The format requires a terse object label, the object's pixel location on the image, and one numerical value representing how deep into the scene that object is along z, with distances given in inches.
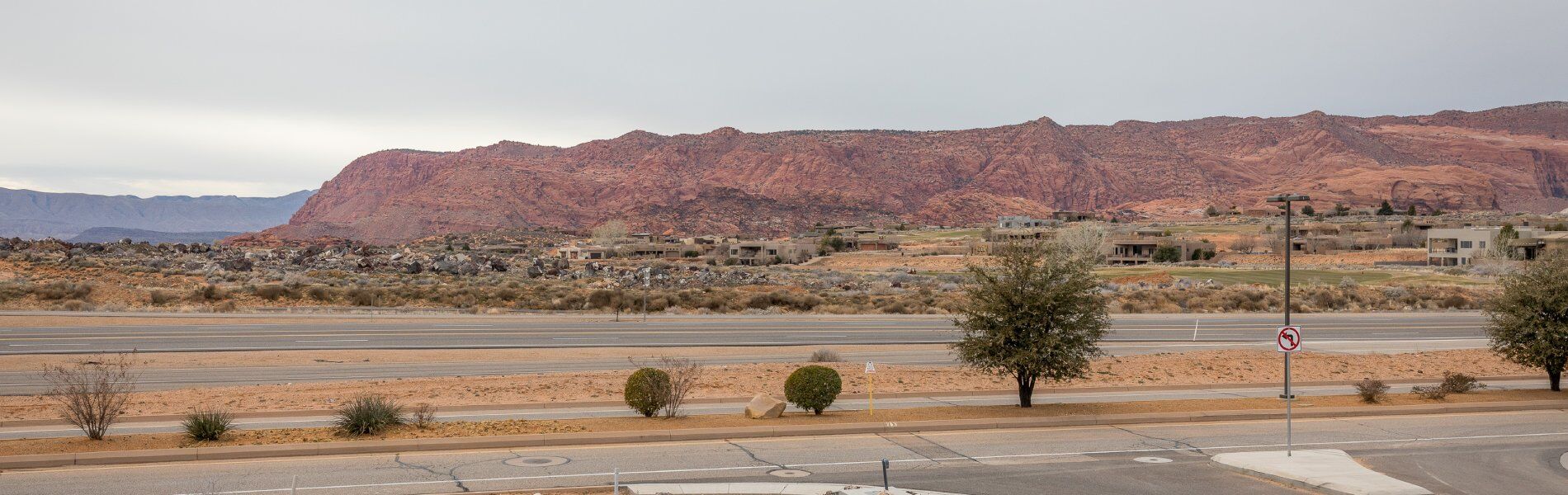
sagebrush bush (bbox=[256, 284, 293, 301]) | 2155.5
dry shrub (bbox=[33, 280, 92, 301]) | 2076.3
